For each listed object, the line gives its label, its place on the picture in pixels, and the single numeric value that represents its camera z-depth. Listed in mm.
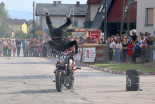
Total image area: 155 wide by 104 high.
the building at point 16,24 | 159500
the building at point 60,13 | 82812
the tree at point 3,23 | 117062
